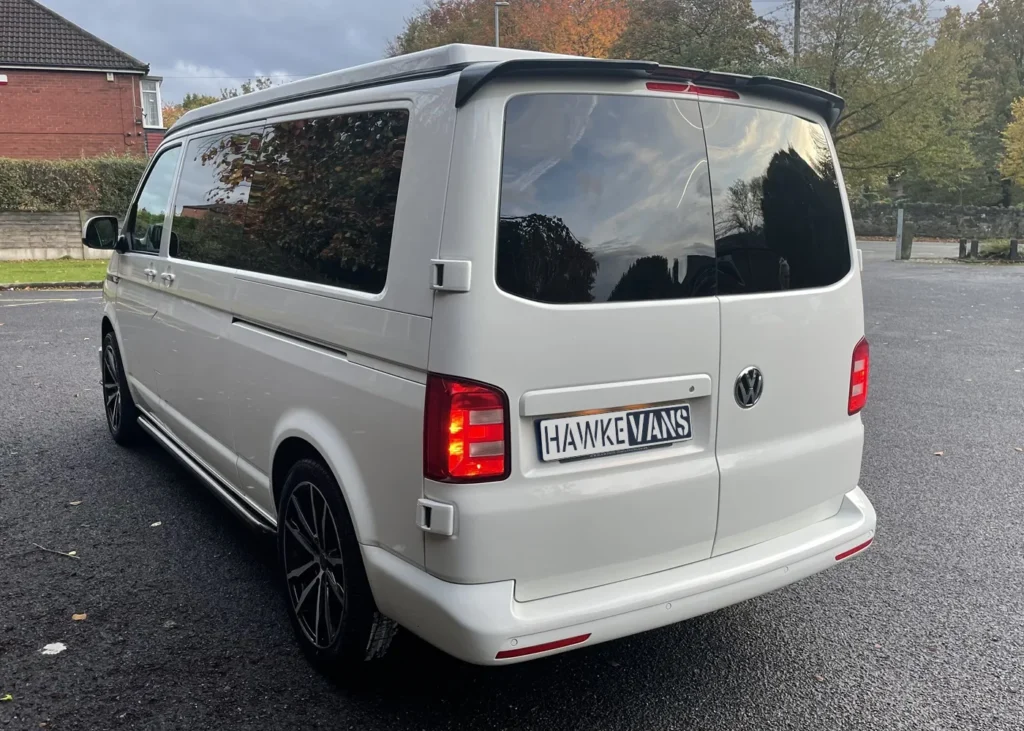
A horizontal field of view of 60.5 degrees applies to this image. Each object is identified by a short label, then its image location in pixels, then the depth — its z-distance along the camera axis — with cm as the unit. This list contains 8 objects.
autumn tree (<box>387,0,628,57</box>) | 4262
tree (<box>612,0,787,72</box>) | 2791
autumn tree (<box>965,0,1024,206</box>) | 5222
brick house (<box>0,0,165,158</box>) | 3344
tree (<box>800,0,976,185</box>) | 2756
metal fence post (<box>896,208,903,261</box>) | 2771
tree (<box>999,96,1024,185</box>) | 4156
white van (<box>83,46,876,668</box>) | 244
